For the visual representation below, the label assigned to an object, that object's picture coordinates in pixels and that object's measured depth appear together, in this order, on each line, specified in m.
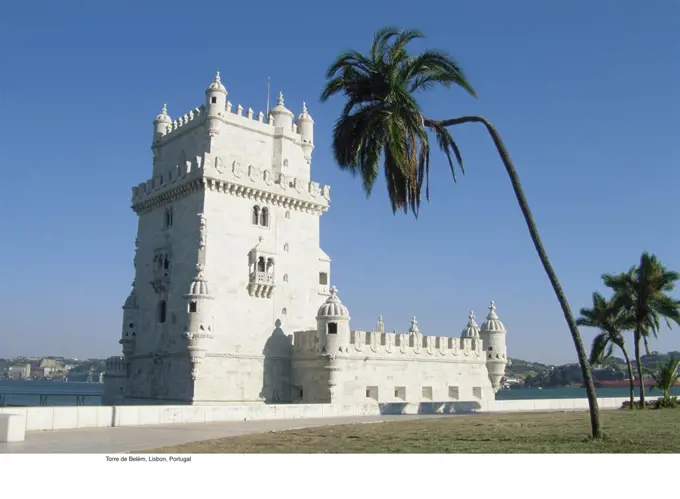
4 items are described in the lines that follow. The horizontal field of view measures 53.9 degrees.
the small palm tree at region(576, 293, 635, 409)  40.78
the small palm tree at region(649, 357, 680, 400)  39.59
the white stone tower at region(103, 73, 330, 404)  39.75
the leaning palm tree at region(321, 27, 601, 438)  23.12
